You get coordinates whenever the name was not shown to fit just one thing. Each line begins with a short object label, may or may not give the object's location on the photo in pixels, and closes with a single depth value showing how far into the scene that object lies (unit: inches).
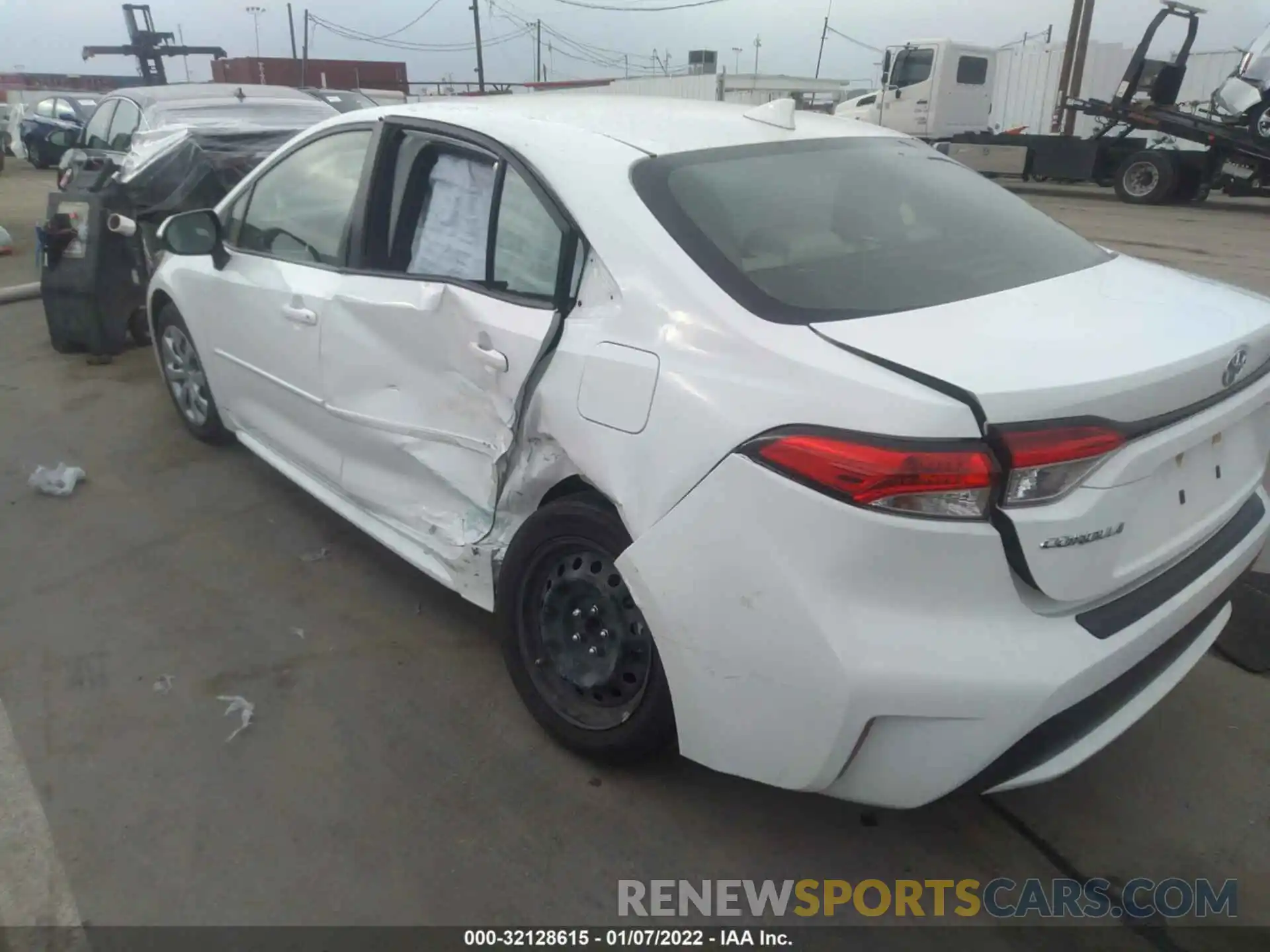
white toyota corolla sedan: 72.9
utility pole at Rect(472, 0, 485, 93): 1601.9
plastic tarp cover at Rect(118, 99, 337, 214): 255.8
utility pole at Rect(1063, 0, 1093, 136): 852.6
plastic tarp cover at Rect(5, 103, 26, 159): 928.9
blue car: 852.6
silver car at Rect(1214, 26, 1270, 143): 562.9
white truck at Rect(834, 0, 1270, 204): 583.5
